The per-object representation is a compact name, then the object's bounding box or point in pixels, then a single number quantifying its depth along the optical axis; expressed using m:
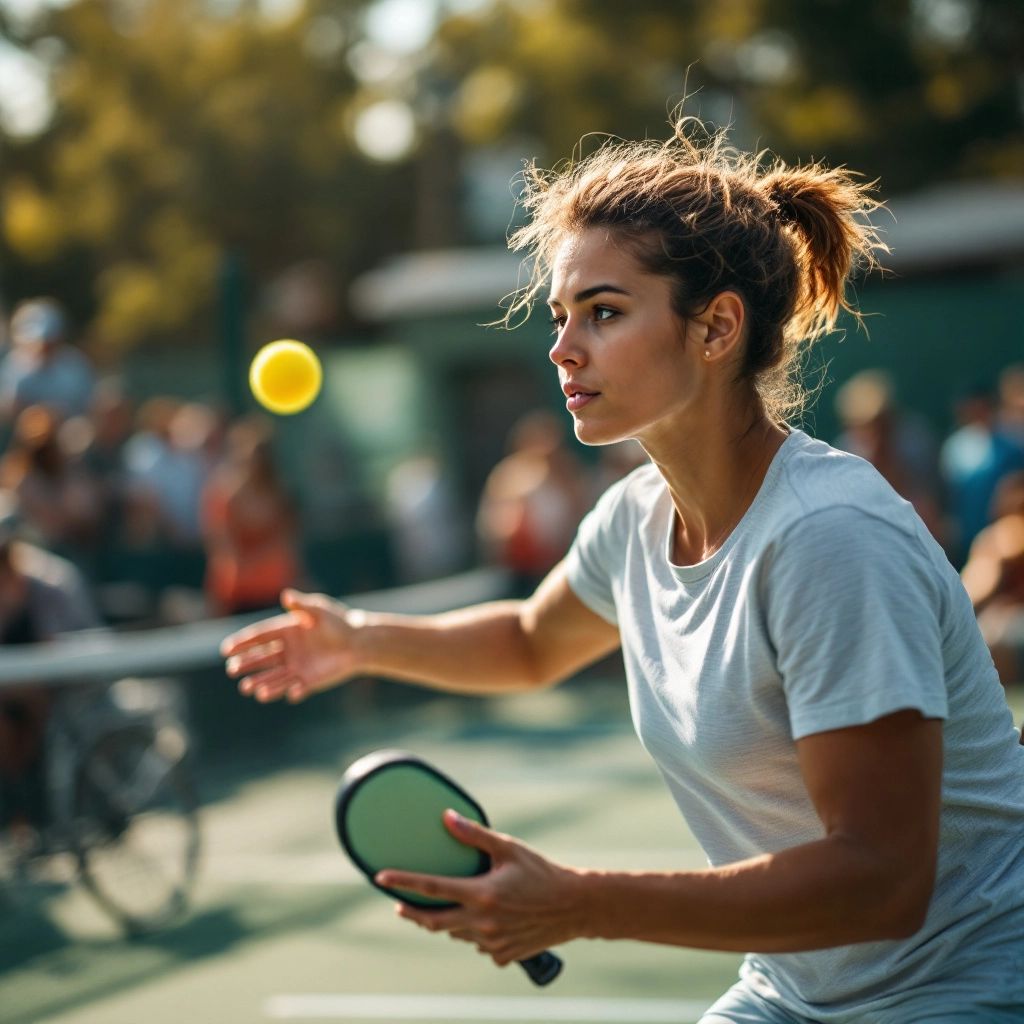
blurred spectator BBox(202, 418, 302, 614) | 10.44
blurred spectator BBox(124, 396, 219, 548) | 12.19
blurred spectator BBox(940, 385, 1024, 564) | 12.08
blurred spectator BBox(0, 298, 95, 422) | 12.21
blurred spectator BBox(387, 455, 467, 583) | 14.59
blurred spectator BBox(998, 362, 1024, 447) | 12.33
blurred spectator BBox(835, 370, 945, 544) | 12.23
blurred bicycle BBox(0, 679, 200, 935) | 6.97
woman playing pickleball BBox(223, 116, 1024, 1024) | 2.24
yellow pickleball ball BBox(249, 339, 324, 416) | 4.09
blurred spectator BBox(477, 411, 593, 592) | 13.07
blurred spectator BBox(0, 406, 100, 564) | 10.10
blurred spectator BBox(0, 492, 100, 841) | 7.04
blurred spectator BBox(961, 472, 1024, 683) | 9.03
